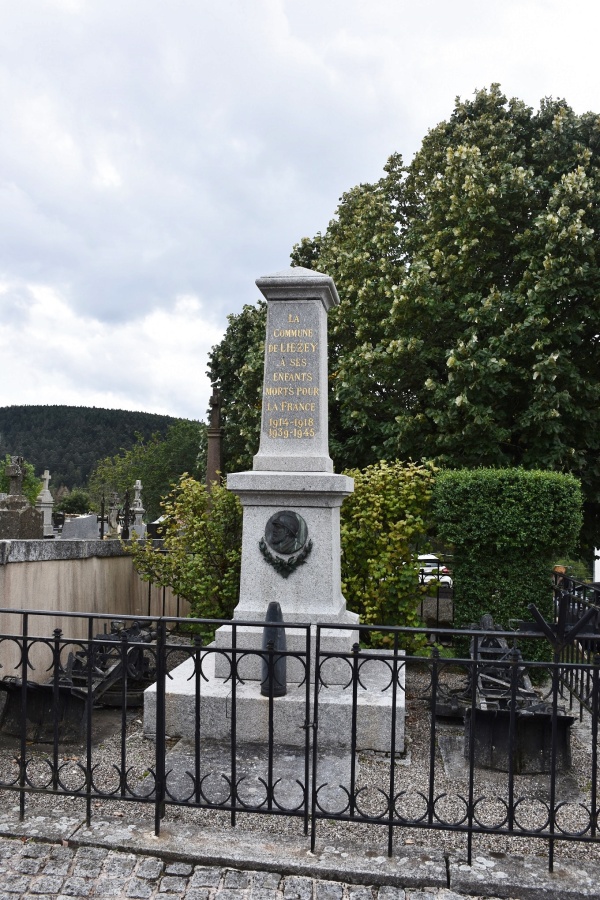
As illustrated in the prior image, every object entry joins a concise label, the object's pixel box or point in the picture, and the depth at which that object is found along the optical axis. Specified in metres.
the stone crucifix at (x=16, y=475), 8.04
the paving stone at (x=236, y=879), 3.36
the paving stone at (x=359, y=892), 3.28
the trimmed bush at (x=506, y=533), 8.27
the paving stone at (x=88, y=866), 3.45
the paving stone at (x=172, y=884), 3.32
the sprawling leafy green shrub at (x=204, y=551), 8.12
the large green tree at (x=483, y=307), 11.96
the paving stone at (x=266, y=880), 3.36
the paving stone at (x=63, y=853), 3.55
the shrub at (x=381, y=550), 8.17
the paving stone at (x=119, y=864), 3.45
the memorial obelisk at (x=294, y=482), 5.98
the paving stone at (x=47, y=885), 3.33
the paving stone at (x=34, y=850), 3.58
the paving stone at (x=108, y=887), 3.31
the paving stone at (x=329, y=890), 3.28
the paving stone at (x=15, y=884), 3.32
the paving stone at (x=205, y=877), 3.38
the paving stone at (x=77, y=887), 3.31
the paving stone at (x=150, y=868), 3.43
